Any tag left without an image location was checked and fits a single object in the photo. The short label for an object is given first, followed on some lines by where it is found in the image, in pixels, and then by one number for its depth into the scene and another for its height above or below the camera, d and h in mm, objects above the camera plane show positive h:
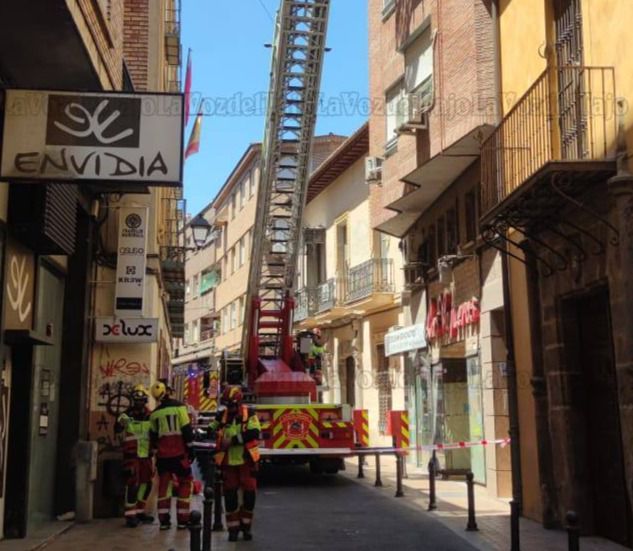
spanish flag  21609 +7316
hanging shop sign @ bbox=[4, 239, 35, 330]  8180 +1355
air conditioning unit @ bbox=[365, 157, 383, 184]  19719 +5864
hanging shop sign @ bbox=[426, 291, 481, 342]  14883 +1870
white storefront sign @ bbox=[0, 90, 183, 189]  6762 +2337
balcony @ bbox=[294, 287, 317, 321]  29688 +4104
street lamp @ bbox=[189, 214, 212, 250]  18109 +4086
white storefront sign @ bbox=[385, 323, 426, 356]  18219 +1746
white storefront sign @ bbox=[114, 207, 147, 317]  11578 +2135
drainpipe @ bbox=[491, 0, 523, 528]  11445 +842
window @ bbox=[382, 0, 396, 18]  18719 +9339
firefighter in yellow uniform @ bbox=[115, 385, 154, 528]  10430 -560
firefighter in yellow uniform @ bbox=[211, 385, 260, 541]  9664 -538
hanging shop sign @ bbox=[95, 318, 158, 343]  11508 +1215
